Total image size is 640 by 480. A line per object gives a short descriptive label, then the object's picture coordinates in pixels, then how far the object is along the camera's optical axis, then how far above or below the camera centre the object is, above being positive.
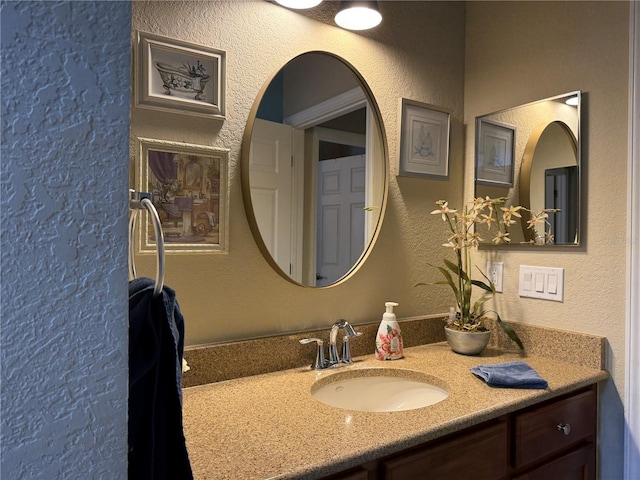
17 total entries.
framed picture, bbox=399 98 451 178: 1.72 +0.37
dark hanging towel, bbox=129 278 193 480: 0.60 -0.20
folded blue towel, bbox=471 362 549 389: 1.27 -0.38
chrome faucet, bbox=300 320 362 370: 1.43 -0.35
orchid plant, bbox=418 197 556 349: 1.63 +0.00
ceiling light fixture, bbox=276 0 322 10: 1.40 +0.71
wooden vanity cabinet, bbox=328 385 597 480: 1.01 -0.53
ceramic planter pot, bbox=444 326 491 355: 1.58 -0.35
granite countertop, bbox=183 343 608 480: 0.86 -0.41
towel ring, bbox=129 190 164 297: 0.62 +0.02
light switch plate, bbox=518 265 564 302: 1.58 -0.15
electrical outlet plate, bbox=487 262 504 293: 1.76 -0.13
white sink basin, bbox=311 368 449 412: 1.38 -0.46
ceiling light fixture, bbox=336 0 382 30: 1.45 +0.71
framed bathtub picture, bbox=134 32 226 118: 1.20 +0.43
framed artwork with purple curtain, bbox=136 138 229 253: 1.22 +0.11
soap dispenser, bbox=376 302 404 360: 1.53 -0.34
